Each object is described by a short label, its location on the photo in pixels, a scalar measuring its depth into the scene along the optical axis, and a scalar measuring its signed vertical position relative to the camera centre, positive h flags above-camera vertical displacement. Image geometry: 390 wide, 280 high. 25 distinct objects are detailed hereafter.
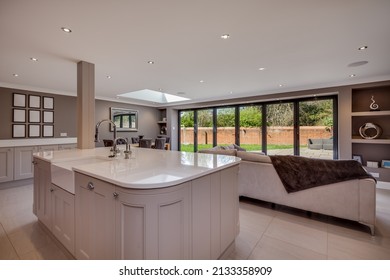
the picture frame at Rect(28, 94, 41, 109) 4.53 +0.94
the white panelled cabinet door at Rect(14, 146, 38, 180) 4.14 -0.53
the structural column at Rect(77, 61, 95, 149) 2.90 +0.54
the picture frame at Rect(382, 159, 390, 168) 3.96 -0.52
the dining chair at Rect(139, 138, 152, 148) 5.37 -0.11
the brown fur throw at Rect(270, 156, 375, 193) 2.30 -0.42
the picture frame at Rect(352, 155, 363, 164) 4.25 -0.41
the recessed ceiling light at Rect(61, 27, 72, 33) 2.04 +1.23
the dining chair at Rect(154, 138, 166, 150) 5.83 -0.12
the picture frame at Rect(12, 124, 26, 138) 4.31 +0.20
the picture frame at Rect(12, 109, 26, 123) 4.31 +0.56
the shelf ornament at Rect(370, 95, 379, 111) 4.12 +0.75
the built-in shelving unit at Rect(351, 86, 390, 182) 3.97 +0.39
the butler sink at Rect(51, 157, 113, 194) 1.59 -0.33
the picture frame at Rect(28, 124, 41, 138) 4.54 +0.22
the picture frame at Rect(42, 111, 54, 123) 4.77 +0.60
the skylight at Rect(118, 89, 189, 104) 6.47 +1.58
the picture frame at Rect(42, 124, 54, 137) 4.77 +0.23
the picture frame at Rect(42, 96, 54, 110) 4.76 +0.95
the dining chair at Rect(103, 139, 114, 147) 5.22 -0.10
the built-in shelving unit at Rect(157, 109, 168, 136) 7.97 +0.67
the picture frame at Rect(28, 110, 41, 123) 4.53 +0.57
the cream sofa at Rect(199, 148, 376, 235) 2.20 -0.74
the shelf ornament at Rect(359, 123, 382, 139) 4.04 +0.19
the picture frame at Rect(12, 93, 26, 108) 4.31 +0.93
